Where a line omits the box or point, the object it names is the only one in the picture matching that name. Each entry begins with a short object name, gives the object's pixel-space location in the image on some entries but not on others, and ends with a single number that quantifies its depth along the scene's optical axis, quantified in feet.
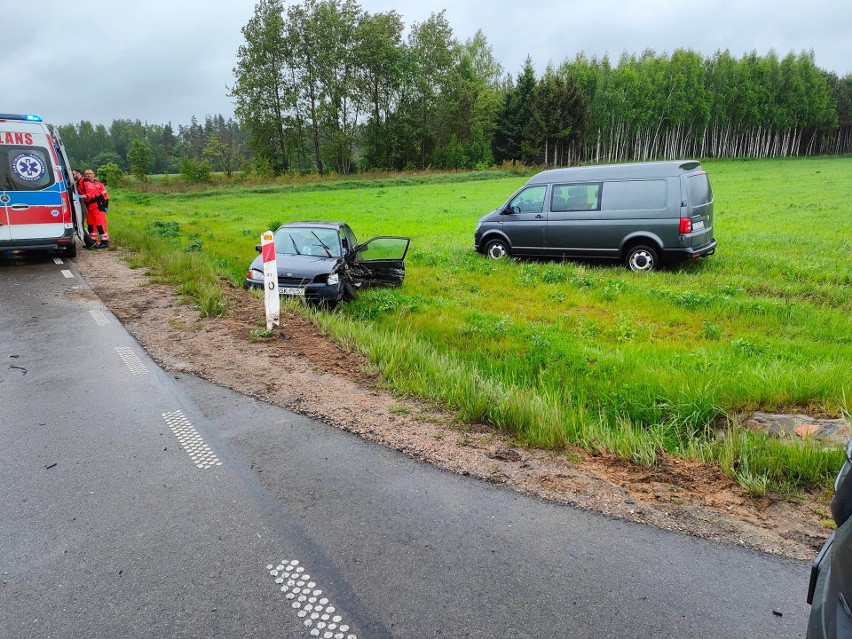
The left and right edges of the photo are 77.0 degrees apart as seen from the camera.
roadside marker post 22.36
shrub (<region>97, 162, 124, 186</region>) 168.76
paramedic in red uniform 45.78
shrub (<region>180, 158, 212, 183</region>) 161.99
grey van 35.81
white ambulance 37.58
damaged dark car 29.43
